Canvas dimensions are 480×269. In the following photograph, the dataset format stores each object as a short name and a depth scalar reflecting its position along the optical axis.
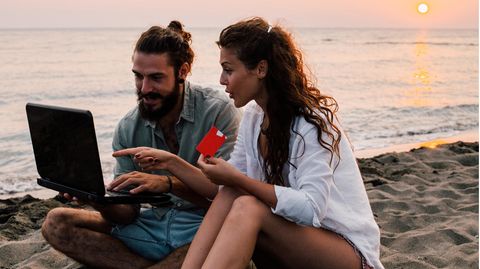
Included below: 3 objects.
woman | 2.77
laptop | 3.01
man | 3.52
